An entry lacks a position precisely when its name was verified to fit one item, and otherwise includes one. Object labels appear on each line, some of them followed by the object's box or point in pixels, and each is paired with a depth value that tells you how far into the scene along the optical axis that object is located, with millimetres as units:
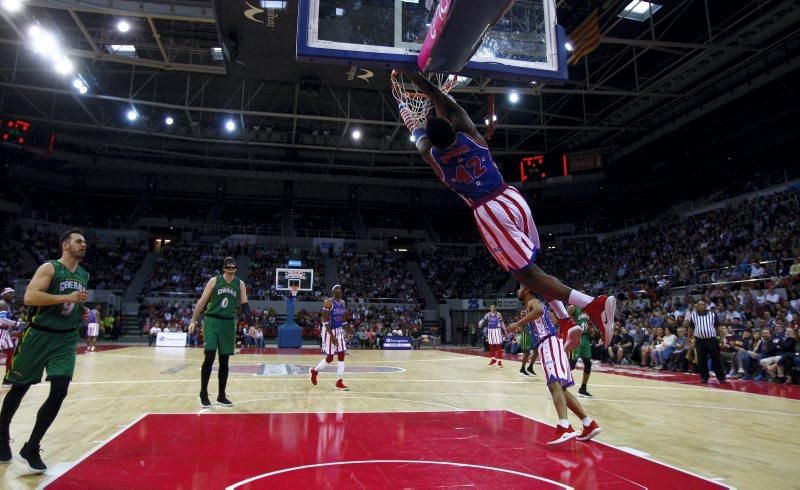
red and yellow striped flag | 15898
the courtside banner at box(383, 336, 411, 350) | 26031
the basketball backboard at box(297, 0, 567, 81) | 5770
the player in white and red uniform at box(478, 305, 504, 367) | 15852
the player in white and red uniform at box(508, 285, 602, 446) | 5125
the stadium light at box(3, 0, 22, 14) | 15070
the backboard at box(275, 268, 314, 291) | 24717
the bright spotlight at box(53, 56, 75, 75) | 18759
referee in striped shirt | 11172
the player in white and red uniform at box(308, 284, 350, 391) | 9594
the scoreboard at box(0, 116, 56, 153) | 22797
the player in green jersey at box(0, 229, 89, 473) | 3932
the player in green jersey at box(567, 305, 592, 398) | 8750
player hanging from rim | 4023
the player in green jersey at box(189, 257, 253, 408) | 7004
